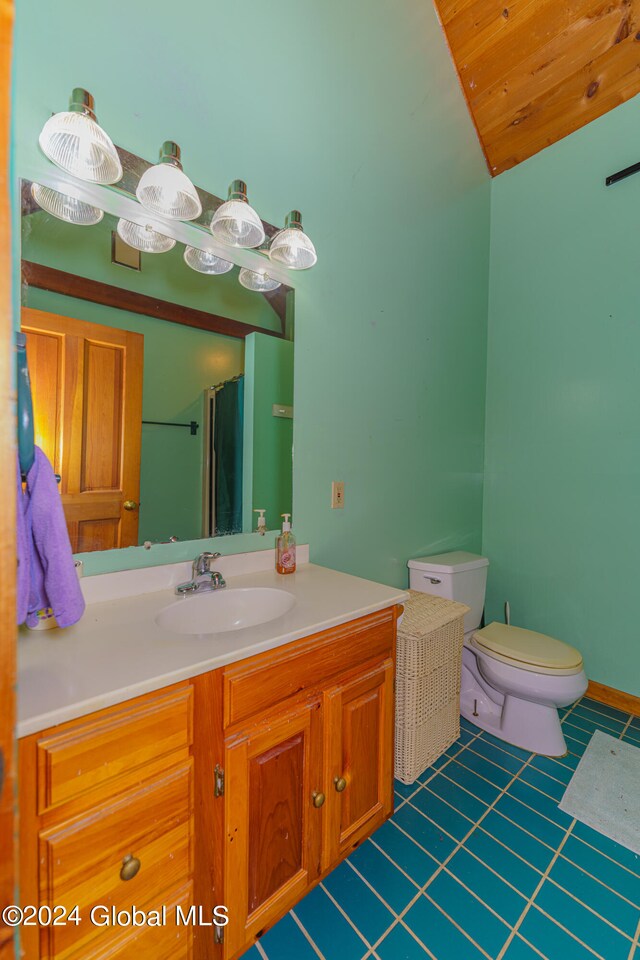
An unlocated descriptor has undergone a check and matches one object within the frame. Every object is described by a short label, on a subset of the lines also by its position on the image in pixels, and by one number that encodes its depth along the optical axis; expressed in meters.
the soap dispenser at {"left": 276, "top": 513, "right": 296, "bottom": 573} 1.47
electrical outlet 1.73
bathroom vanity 0.67
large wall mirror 1.06
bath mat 1.38
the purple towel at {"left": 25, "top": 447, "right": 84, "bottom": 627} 0.80
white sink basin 1.15
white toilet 1.66
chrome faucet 1.24
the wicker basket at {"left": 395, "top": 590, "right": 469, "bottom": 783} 1.56
